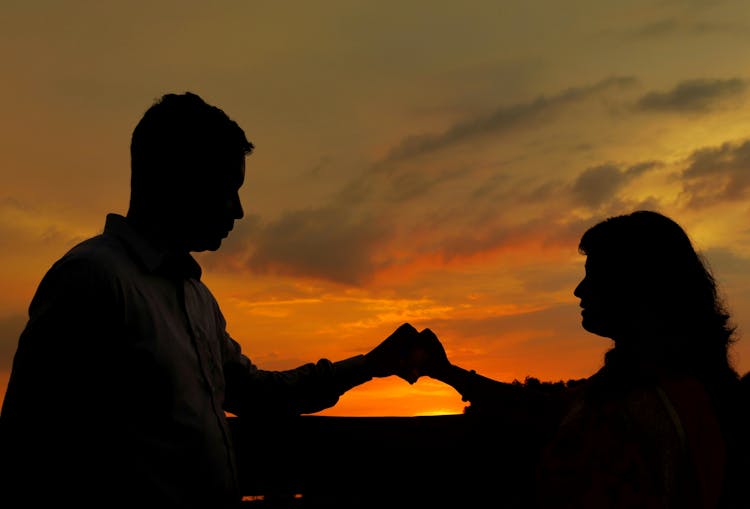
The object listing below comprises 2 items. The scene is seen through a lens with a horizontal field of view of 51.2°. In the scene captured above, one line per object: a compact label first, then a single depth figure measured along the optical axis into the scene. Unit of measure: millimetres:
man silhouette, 2576
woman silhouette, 2965
